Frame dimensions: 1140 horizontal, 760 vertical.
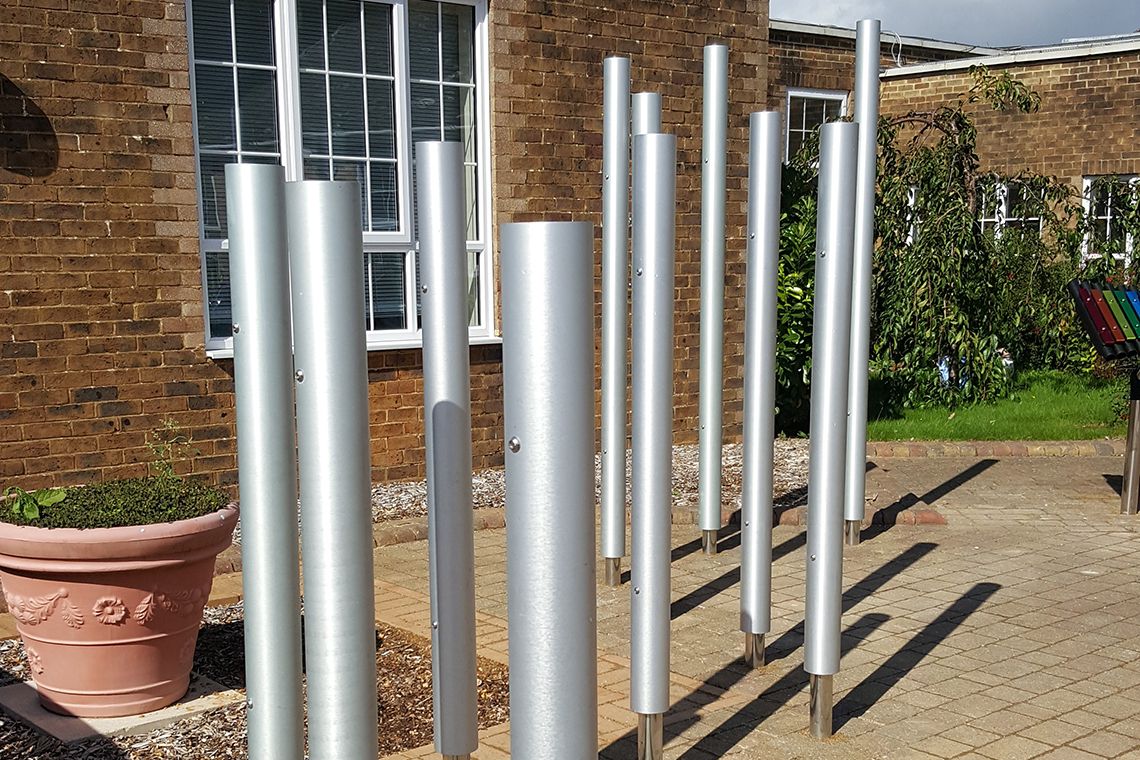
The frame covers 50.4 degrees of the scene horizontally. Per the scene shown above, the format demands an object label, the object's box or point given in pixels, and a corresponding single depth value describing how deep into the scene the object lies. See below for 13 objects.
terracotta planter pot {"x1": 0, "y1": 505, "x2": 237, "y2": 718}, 4.04
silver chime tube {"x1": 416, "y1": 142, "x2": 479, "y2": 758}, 3.07
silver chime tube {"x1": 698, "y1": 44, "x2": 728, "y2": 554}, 5.96
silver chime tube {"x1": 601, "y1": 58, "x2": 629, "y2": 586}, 5.57
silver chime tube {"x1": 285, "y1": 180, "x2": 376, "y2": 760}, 2.62
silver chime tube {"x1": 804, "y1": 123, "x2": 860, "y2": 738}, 4.00
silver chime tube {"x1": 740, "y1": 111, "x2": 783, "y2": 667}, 4.67
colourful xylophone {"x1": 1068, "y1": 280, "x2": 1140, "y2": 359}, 7.62
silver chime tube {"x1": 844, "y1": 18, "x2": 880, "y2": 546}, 6.22
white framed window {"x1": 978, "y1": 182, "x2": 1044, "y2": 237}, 13.73
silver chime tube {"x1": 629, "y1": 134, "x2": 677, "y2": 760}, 3.65
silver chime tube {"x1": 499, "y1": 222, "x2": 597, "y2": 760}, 2.43
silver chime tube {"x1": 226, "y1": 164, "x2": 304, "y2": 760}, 2.70
